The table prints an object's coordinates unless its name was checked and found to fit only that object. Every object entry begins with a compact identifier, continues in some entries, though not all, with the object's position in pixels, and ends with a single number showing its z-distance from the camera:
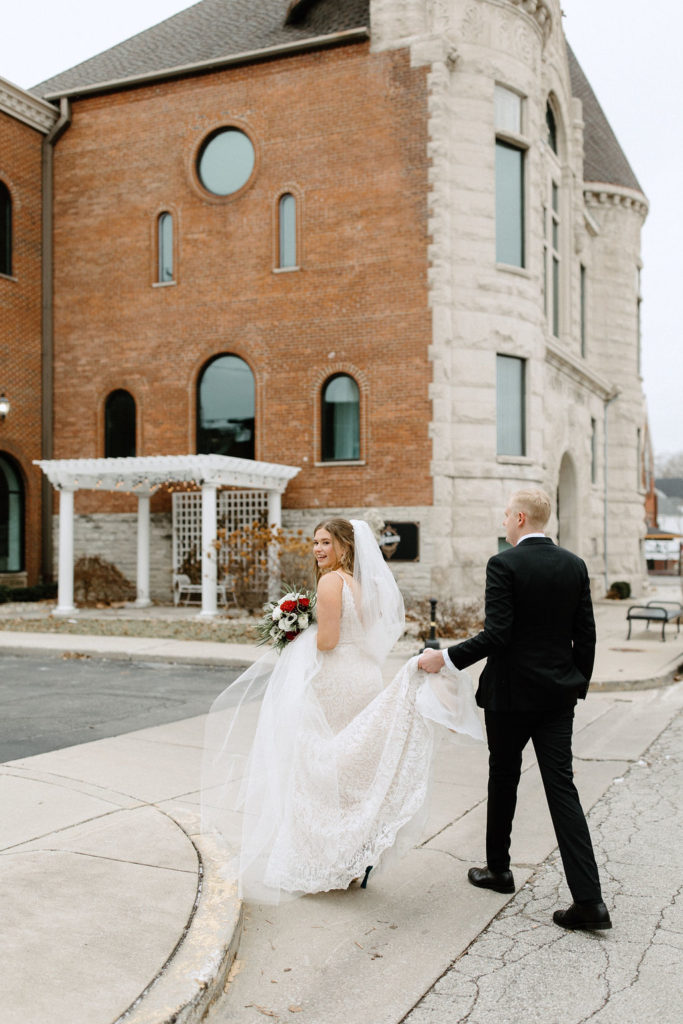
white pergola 19.05
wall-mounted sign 20.28
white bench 21.91
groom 4.40
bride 4.63
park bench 16.76
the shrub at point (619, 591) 29.36
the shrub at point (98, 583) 22.48
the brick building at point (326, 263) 20.64
